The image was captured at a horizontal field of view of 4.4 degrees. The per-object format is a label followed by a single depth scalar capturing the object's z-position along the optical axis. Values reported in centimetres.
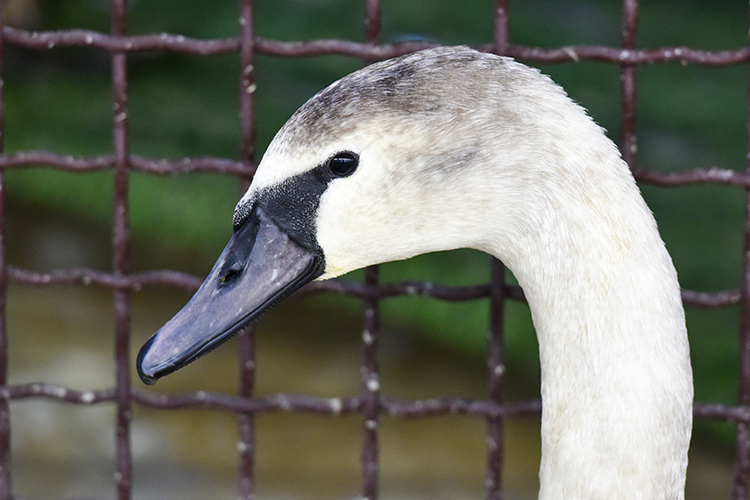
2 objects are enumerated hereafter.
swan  392
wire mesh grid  406
